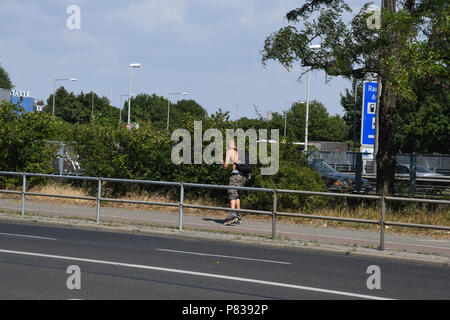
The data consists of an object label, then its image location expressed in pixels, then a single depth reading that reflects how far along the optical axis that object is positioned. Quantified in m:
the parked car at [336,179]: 21.34
